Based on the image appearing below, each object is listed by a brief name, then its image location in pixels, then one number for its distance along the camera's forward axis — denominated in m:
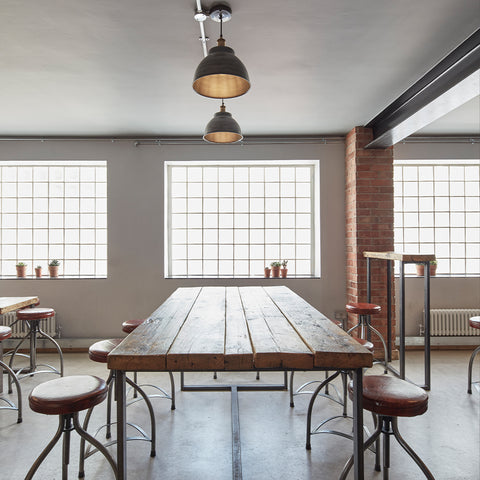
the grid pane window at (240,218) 5.48
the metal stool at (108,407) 2.24
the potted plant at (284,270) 5.14
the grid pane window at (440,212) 5.48
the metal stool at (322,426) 2.48
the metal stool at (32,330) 3.73
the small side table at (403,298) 3.40
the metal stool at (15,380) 2.96
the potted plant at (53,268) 5.09
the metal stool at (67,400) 1.76
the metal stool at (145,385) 3.16
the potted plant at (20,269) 5.07
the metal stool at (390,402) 1.75
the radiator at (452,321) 4.95
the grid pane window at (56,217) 5.41
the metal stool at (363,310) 3.67
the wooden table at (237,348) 1.49
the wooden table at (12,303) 3.06
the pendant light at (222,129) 2.85
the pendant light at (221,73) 1.84
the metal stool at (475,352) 3.40
